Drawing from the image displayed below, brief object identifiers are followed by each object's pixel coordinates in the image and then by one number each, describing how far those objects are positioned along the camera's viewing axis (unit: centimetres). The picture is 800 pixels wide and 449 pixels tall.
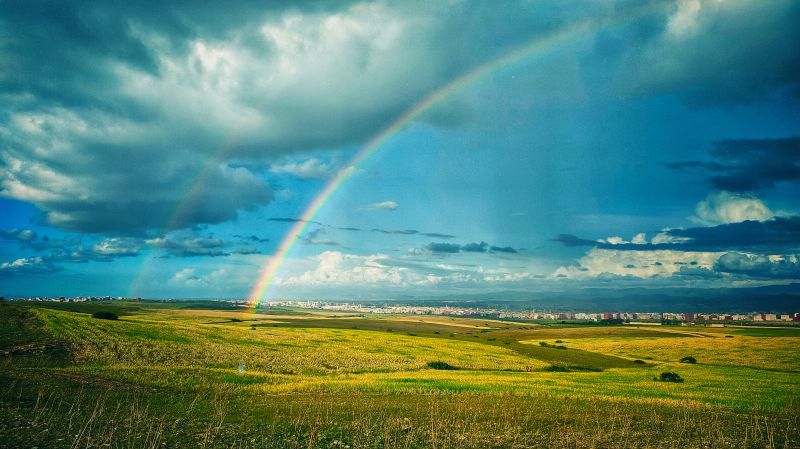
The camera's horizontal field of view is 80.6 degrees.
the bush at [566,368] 6029
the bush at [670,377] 4572
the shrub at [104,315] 8964
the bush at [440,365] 5674
